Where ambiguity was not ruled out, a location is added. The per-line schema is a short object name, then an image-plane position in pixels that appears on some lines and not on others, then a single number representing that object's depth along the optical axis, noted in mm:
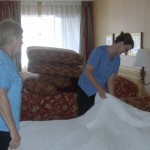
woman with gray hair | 1427
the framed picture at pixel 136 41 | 3481
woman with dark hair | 2636
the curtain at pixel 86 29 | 5895
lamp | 3077
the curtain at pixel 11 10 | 5633
